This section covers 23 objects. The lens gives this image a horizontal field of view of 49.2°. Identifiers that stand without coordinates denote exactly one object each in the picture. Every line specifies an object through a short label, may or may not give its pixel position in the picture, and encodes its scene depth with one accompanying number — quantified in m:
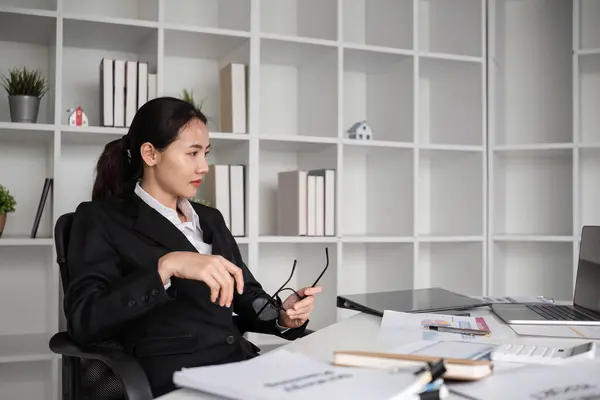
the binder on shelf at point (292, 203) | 2.80
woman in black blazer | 1.37
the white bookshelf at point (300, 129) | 2.63
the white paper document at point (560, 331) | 1.34
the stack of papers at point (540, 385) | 0.85
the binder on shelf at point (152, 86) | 2.59
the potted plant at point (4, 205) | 2.43
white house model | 2.98
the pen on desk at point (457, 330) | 1.35
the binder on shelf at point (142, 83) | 2.57
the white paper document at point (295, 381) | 0.78
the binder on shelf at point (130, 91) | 2.56
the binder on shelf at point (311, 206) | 2.81
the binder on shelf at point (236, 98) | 2.71
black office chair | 1.44
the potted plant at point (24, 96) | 2.45
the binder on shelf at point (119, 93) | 2.54
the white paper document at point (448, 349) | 1.06
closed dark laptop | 1.64
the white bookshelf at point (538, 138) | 3.27
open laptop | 1.48
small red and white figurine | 2.52
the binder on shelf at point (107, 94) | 2.53
